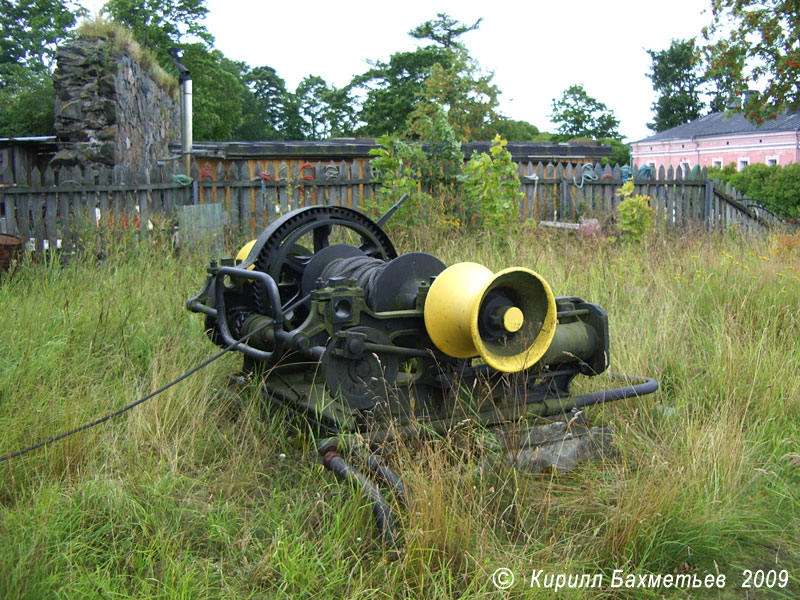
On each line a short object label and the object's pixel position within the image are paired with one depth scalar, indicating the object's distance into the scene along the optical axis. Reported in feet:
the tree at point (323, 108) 170.81
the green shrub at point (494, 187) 30.99
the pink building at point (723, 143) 163.73
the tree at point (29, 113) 132.26
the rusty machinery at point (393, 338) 11.40
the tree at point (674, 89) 223.10
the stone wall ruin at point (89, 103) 42.06
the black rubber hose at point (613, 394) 13.51
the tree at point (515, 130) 135.87
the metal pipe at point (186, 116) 45.73
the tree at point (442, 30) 175.01
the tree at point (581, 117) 200.44
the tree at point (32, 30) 162.40
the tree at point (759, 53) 64.80
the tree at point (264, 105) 189.78
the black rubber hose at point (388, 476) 10.16
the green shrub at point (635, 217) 31.14
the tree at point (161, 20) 141.18
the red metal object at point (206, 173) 37.29
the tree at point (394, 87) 157.58
